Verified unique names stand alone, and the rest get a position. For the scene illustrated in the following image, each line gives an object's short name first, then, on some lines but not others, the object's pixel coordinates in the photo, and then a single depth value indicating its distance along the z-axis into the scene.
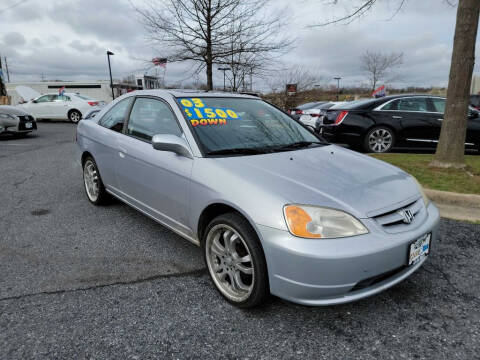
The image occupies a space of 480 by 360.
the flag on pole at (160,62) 11.34
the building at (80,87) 46.19
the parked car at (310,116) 10.68
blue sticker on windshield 2.87
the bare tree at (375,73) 36.47
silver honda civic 1.94
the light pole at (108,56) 26.38
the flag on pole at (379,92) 17.03
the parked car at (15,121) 10.58
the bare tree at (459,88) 5.09
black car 7.39
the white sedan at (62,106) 16.66
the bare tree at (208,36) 10.22
